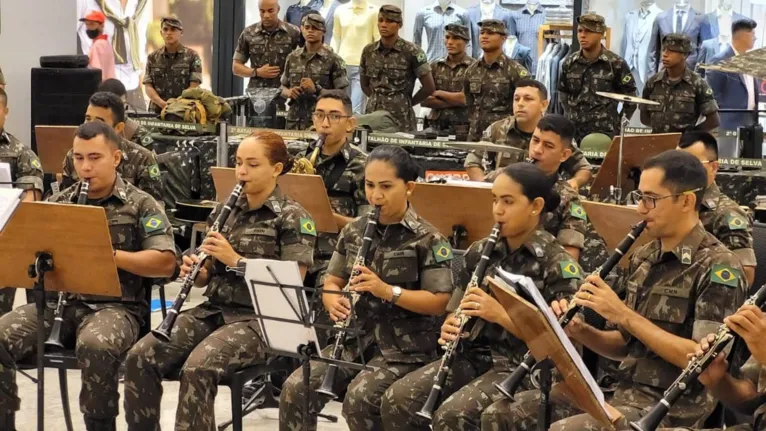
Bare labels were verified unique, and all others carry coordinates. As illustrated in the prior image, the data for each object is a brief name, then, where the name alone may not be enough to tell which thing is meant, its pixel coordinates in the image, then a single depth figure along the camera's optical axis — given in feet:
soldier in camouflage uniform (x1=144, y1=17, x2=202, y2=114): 36.76
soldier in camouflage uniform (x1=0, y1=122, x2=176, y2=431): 15.78
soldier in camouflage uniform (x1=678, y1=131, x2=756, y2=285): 16.30
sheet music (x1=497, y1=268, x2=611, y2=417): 10.48
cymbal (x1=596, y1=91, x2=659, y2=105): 25.82
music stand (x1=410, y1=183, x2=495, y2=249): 17.39
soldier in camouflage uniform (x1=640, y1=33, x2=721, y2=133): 30.07
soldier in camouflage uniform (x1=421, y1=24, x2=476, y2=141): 33.37
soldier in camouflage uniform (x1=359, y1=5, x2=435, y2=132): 33.19
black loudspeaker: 38.37
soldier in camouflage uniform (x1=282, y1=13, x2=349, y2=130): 33.60
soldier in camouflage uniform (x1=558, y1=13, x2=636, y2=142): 30.60
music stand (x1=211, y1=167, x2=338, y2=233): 18.26
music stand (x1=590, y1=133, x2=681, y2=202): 22.68
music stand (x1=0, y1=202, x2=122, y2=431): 14.42
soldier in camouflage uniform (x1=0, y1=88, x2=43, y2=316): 21.39
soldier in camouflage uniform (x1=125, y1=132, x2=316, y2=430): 15.21
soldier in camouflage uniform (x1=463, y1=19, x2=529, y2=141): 30.73
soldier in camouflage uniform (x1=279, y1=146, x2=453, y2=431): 14.71
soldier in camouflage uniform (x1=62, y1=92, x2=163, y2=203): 21.30
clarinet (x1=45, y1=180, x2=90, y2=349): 16.14
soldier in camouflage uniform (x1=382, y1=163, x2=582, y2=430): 13.82
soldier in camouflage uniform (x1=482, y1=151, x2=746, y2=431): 12.34
